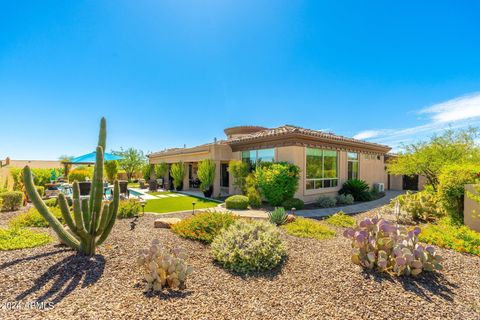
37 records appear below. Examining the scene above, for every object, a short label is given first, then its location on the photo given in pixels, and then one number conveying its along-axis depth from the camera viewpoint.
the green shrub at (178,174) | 21.98
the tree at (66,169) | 21.62
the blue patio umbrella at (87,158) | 16.52
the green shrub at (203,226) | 6.26
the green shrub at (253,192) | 13.29
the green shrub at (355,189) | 16.12
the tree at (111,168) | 19.97
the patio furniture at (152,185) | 21.37
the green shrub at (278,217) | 8.65
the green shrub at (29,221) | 7.58
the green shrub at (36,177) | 13.19
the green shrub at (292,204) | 12.48
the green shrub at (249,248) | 4.82
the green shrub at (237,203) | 12.66
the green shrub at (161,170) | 25.34
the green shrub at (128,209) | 9.55
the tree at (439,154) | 14.49
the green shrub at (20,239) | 5.37
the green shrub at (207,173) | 17.02
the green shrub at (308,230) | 7.07
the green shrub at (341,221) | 8.80
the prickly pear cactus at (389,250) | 4.23
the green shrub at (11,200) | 10.61
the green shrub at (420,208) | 10.02
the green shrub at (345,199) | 14.74
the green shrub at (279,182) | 12.55
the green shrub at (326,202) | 13.66
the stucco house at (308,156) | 13.67
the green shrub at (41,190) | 13.14
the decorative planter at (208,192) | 17.36
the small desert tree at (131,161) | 36.34
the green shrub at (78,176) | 18.48
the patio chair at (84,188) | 12.35
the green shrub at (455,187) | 8.23
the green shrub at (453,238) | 5.96
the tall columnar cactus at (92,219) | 4.72
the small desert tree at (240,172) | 15.30
